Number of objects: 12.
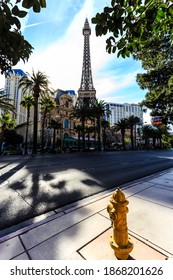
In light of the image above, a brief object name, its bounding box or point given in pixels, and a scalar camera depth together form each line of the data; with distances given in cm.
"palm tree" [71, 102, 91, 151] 3491
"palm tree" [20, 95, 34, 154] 3161
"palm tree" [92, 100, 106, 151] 3616
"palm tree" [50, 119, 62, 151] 3597
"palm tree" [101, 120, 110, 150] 4638
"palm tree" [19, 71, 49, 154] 2461
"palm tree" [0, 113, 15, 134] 2781
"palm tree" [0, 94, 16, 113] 2170
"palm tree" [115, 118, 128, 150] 4644
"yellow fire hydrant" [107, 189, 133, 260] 194
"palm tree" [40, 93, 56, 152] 3256
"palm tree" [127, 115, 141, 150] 4716
